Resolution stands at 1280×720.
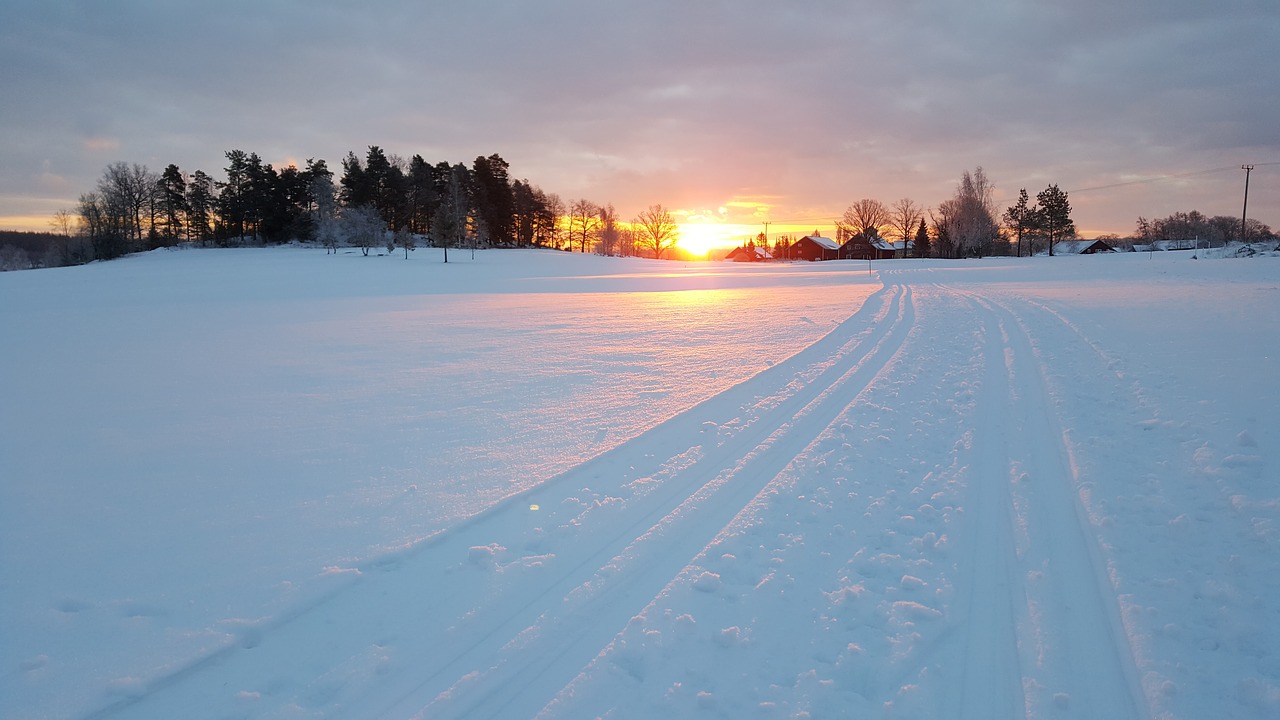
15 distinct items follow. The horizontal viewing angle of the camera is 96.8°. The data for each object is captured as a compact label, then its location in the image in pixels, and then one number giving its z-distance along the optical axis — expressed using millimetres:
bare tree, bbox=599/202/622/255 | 115562
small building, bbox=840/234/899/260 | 98812
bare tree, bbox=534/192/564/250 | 96562
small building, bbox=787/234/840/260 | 106500
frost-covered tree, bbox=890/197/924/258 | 102625
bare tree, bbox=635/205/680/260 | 122688
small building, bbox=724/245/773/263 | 125925
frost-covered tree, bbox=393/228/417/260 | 59719
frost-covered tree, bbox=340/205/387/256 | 63938
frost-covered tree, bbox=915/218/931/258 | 91938
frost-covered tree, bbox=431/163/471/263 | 59562
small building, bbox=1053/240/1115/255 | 90125
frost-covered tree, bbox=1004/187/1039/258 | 82438
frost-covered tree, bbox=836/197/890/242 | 106812
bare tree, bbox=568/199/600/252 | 112125
